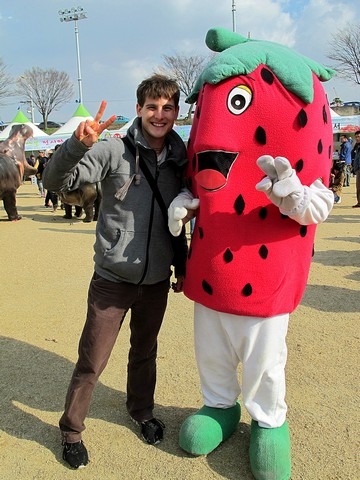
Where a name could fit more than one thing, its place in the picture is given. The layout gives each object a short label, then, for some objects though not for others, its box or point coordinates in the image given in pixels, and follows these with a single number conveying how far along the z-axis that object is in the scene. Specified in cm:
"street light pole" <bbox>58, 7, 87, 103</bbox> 3828
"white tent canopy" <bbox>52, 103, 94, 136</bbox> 2177
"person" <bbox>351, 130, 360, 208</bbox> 1015
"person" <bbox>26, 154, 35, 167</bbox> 1762
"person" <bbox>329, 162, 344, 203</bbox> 1188
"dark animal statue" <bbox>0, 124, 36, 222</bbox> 904
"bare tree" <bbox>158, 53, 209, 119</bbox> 3544
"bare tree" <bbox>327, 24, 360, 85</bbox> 3034
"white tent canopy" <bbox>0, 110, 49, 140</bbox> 2106
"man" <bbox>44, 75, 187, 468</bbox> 225
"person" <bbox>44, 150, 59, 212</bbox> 1247
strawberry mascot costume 205
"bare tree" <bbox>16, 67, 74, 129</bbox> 4631
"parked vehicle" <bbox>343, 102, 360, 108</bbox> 3863
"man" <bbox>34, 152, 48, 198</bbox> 1372
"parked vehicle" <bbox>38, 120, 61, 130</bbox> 5008
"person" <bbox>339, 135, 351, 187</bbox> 1401
